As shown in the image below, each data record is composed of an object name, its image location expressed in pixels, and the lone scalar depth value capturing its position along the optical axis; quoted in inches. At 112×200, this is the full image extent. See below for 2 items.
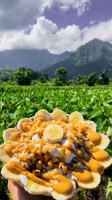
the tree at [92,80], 2304.4
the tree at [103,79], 2156.7
